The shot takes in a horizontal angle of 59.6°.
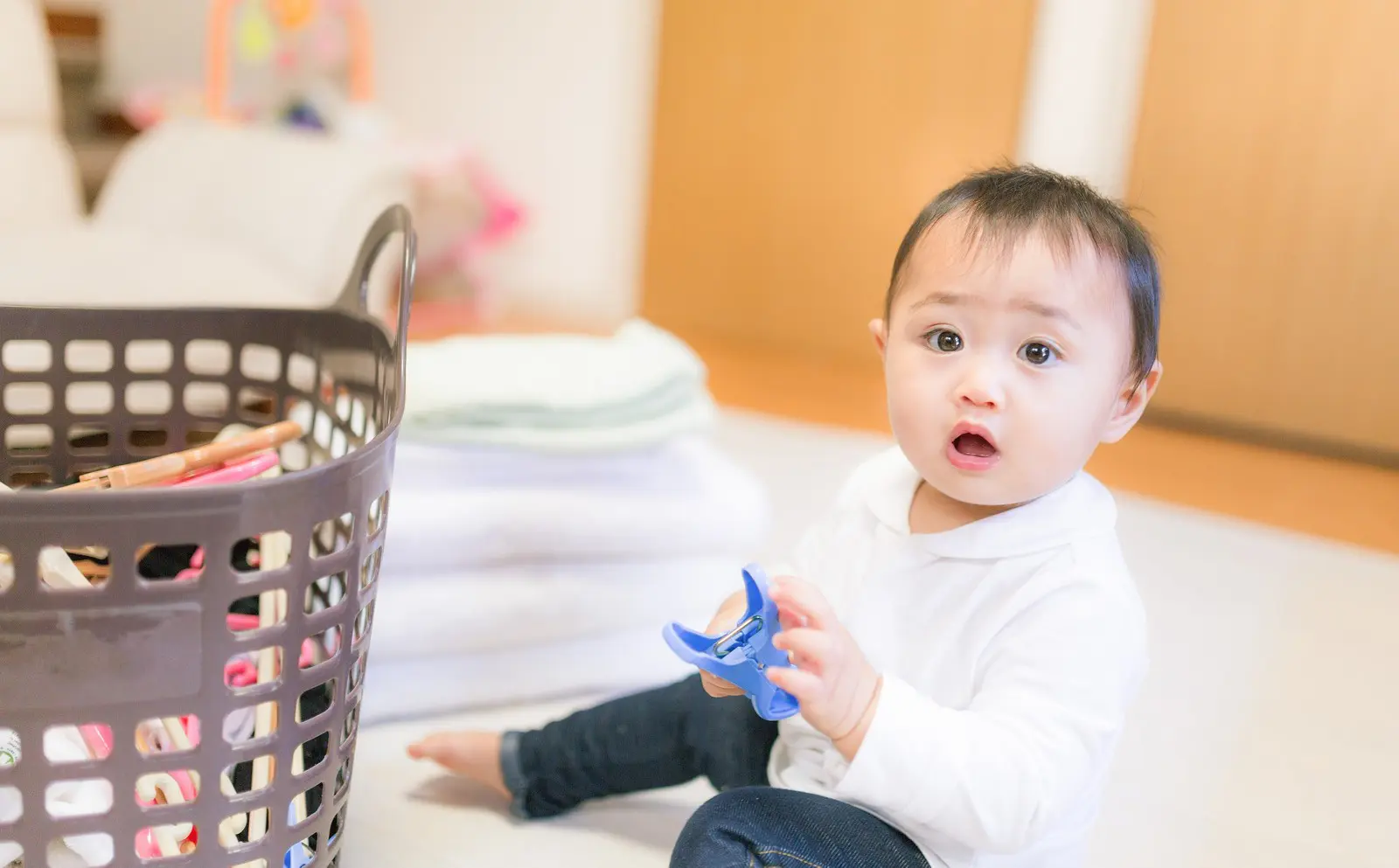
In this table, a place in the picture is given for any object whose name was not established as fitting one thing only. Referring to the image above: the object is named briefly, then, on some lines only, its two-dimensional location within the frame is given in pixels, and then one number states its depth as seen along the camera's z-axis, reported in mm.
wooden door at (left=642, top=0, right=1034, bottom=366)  2408
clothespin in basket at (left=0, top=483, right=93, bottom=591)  667
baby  639
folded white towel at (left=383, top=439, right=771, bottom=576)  995
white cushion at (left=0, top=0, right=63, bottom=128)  1658
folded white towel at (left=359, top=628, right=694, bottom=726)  1022
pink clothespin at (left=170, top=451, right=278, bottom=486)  773
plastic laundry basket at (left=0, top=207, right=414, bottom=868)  542
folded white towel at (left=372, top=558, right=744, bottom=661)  994
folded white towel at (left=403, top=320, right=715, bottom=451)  1021
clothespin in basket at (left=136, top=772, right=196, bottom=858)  681
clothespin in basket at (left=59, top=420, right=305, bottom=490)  737
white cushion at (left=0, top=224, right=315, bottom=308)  1279
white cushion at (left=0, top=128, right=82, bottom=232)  1623
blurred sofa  1481
